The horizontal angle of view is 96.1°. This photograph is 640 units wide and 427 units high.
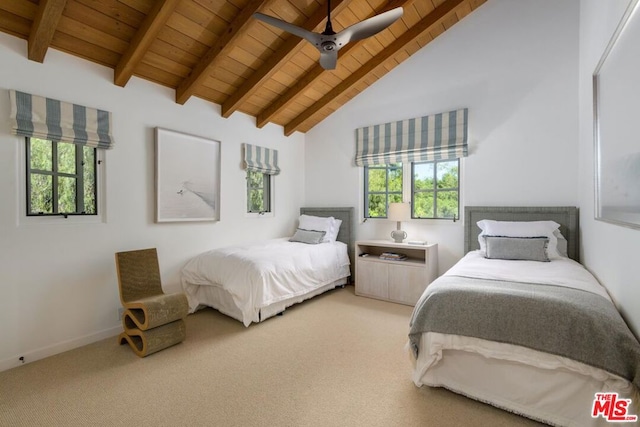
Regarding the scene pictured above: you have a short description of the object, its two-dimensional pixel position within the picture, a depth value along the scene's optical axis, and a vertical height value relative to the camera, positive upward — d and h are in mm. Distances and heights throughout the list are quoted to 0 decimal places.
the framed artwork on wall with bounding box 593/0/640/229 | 1412 +493
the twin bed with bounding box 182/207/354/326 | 2986 -730
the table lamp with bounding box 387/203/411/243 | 3902 -7
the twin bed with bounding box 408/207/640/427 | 1440 -748
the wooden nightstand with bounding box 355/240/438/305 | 3625 -799
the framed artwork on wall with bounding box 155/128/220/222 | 3234 +438
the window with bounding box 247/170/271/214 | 4366 +326
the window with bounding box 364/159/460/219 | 3895 +342
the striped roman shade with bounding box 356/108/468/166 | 3711 +1012
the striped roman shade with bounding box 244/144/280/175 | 4211 +820
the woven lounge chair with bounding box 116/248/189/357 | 2426 -802
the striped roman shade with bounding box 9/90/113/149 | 2305 +816
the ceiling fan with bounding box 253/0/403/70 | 2115 +1386
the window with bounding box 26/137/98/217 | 2439 +325
